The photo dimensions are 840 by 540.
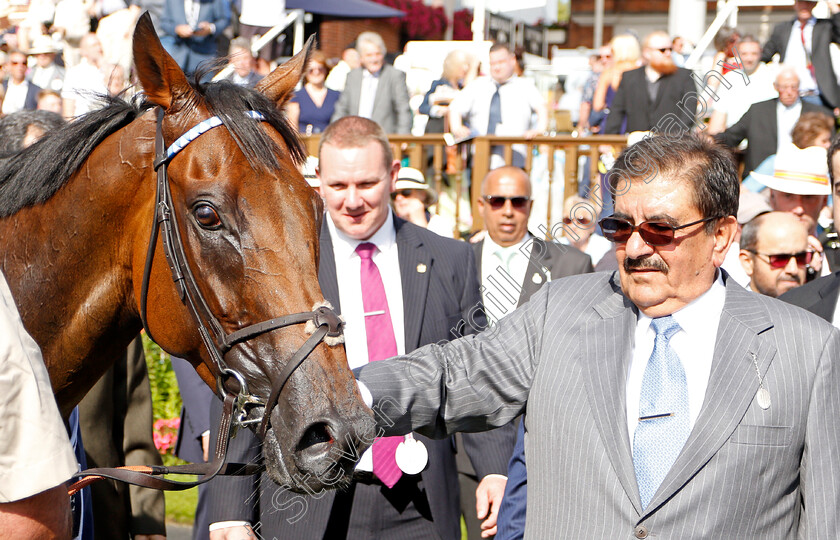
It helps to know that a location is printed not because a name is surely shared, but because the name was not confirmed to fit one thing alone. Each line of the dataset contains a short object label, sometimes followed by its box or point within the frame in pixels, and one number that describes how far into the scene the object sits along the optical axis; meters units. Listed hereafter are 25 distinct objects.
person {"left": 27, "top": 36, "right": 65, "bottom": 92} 11.77
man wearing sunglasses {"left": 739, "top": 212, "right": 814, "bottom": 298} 4.64
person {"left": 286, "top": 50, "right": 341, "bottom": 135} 11.23
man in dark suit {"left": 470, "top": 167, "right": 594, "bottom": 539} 4.82
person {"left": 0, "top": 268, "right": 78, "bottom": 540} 1.71
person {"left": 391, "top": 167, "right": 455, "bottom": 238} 7.45
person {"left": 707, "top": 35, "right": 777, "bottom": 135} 8.62
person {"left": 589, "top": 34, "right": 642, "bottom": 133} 10.55
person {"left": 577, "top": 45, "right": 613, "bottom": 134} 11.64
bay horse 2.31
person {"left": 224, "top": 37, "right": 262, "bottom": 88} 8.87
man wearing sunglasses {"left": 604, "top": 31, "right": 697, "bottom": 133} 8.47
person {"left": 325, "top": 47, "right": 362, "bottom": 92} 13.21
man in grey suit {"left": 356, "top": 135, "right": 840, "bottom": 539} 2.30
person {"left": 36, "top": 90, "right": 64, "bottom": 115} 8.98
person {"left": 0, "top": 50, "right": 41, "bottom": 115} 11.41
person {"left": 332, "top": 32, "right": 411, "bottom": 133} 11.17
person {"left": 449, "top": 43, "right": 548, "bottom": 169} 10.14
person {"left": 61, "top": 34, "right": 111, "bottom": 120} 9.64
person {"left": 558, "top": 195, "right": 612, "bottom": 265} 6.64
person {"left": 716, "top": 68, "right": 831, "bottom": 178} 8.02
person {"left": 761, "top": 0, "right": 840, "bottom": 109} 8.94
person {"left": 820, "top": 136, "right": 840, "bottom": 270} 3.64
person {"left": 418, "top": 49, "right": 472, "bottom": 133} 11.16
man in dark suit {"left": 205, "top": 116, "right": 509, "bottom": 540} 3.33
